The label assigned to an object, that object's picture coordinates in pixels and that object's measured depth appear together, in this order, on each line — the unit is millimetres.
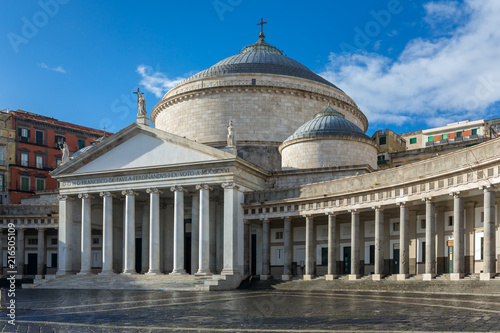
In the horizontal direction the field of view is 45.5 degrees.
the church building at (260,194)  35062
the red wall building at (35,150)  73625
